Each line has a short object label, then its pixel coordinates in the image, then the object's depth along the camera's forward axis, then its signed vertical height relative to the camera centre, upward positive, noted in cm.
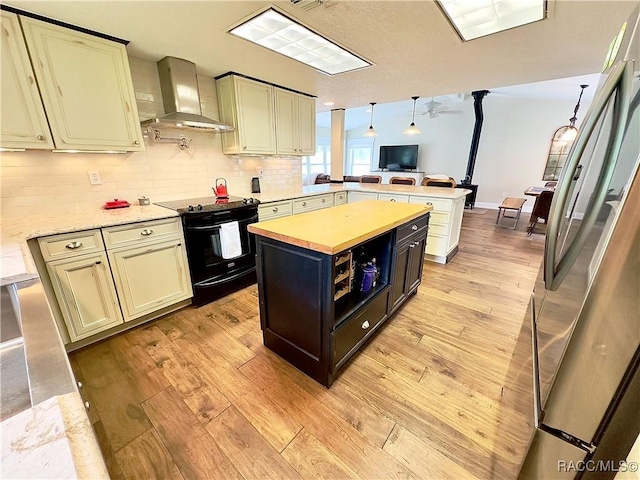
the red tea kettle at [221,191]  272 -31
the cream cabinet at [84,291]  168 -88
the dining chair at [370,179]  590 -37
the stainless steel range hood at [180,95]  235 +60
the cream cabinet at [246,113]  289 +55
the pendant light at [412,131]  545 +66
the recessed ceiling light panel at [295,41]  187 +98
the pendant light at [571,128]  556 +79
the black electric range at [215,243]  224 -74
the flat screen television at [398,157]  855 +20
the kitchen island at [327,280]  141 -72
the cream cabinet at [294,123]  338 +53
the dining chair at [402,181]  502 -34
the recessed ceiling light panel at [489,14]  166 +100
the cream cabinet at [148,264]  190 -80
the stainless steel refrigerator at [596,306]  56 -34
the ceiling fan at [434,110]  699 +150
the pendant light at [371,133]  554 +62
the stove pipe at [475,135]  629 +76
